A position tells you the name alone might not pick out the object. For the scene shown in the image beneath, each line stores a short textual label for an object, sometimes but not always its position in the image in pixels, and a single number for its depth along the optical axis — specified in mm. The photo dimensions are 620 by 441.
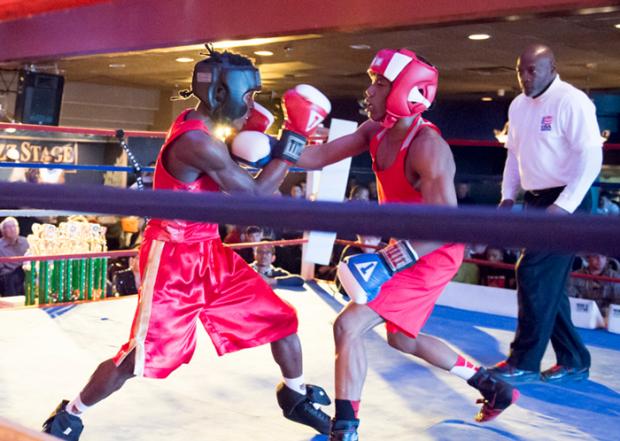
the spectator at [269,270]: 4371
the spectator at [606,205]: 6336
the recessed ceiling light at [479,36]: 7059
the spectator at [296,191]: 7120
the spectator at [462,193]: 8445
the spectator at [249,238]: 4585
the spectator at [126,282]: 4441
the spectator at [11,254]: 4893
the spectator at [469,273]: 4891
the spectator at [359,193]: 5525
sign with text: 9570
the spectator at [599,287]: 4207
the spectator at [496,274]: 5406
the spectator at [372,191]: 9645
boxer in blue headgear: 1854
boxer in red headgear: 1833
